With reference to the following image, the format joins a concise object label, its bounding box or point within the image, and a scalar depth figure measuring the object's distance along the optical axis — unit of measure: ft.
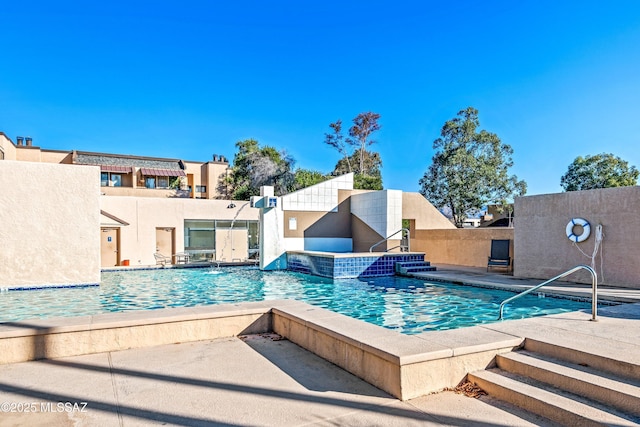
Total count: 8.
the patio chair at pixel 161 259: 53.21
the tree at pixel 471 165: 75.87
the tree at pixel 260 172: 99.86
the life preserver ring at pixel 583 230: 31.11
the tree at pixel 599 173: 88.33
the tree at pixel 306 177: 100.58
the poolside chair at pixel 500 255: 40.81
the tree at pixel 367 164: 117.19
